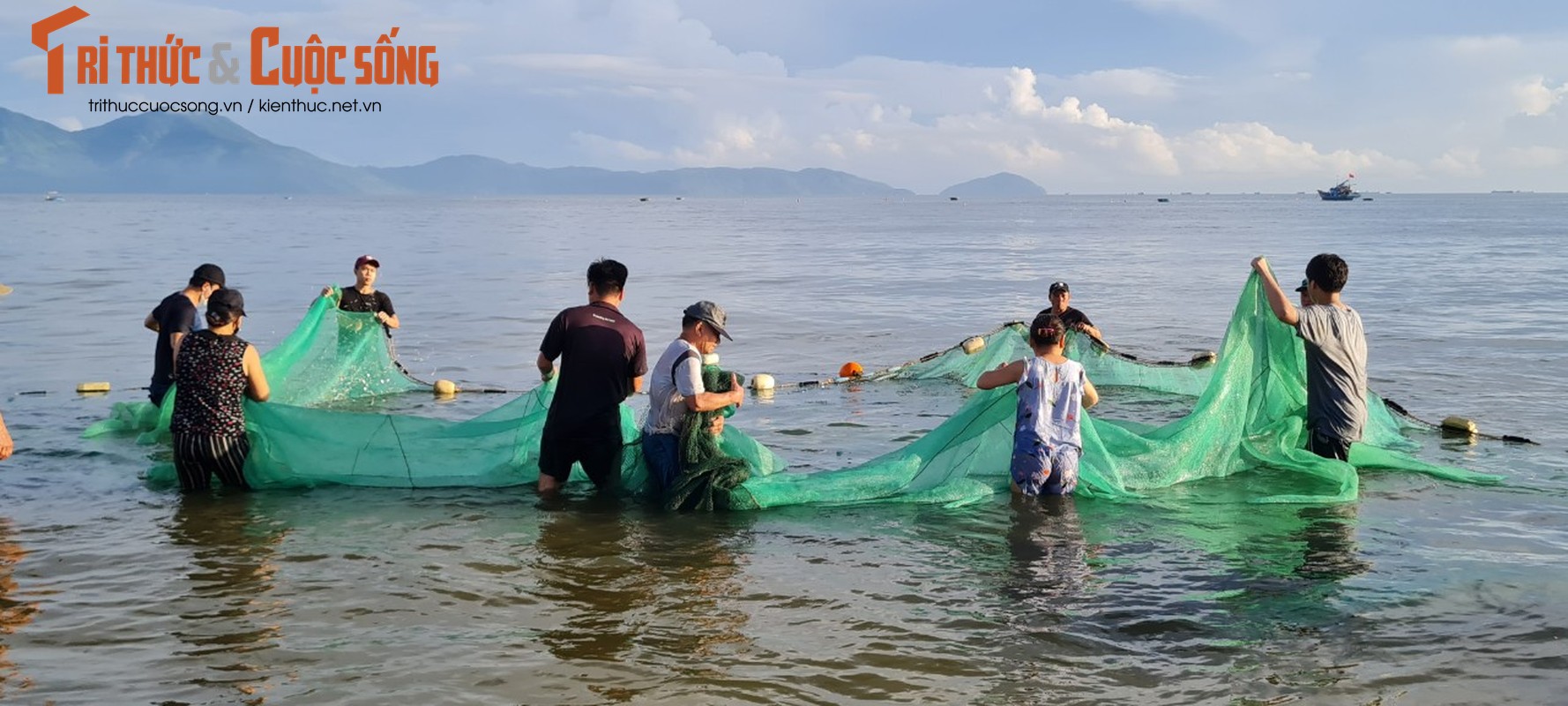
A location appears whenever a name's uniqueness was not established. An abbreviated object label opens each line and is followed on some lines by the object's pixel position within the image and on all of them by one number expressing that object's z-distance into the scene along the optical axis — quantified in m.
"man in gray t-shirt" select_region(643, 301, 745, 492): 7.35
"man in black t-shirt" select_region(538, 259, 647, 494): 7.65
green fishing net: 8.09
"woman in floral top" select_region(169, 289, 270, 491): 7.61
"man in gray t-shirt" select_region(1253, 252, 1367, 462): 7.91
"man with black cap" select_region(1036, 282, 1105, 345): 11.81
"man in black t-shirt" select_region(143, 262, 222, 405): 9.26
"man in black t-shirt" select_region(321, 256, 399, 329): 12.02
